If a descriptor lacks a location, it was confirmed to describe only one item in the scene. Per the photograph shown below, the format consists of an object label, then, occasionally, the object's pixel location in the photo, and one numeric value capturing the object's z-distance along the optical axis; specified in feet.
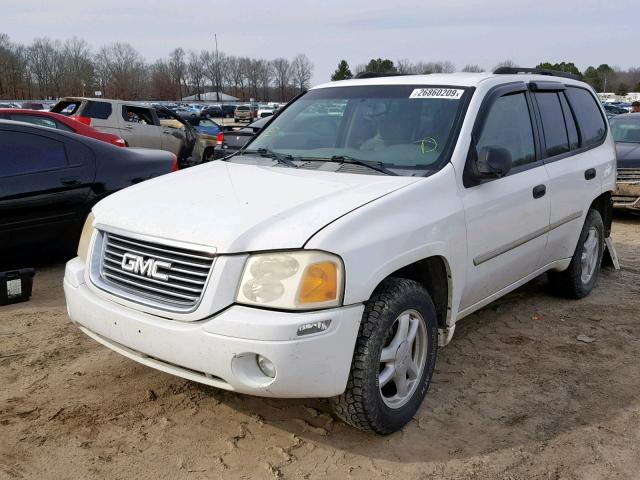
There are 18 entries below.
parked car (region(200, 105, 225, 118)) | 157.32
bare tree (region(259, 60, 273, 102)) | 356.38
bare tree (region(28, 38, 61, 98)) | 274.57
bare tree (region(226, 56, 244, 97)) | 360.48
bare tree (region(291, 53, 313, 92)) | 349.25
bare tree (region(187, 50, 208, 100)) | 334.44
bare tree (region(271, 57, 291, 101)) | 350.84
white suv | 8.59
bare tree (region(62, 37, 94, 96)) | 258.16
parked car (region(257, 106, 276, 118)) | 124.36
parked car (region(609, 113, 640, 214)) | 30.07
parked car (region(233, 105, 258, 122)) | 137.28
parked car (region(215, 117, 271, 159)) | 40.99
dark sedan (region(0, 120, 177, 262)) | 17.33
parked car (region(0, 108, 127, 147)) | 28.49
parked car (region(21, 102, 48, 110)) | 83.33
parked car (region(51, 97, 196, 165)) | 43.70
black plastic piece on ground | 15.62
